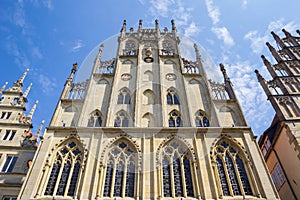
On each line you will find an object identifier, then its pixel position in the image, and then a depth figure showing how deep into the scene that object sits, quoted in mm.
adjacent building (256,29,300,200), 15282
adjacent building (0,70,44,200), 14234
